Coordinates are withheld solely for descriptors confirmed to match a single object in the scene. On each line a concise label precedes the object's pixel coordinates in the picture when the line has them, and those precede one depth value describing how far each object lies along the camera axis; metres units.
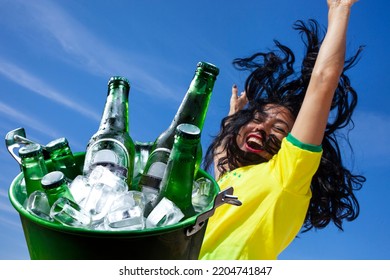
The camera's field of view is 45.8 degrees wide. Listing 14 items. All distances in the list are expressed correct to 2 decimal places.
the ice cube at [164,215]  1.29
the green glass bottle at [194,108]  1.60
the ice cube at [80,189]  1.34
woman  2.26
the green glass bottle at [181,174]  1.40
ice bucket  1.21
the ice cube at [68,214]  1.25
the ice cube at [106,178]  1.35
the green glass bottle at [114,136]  1.50
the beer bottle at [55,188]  1.29
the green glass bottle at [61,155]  1.57
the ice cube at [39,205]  1.31
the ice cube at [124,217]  1.23
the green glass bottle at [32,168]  1.41
